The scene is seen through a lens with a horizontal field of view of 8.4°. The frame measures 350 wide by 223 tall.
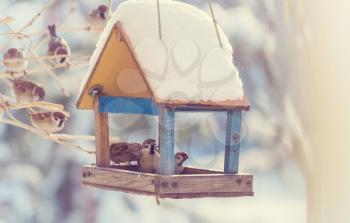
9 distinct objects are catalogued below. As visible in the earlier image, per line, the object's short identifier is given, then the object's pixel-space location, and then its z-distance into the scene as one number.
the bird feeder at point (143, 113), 6.76
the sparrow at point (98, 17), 7.33
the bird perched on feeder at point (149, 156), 6.86
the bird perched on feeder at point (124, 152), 6.92
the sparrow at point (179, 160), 6.88
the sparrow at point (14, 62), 7.14
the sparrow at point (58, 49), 7.28
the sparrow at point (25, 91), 7.28
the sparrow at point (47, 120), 7.20
